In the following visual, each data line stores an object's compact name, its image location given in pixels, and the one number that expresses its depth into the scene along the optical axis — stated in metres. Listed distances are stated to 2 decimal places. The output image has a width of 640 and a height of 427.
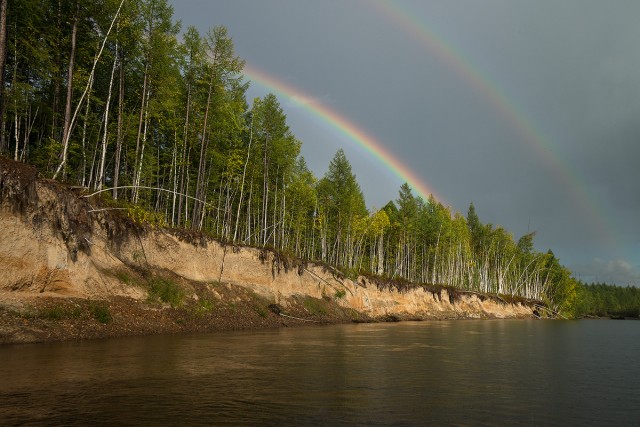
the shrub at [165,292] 27.72
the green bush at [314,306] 44.11
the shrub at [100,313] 21.80
